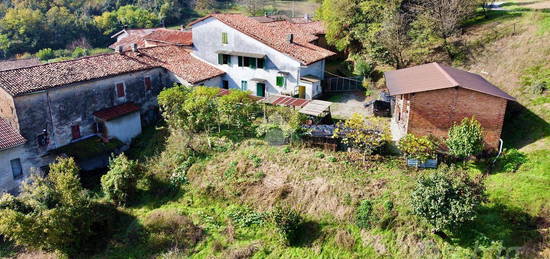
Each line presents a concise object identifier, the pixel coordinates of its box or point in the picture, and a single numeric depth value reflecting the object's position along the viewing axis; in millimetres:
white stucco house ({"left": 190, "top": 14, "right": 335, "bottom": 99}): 34938
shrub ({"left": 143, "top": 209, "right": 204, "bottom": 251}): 22047
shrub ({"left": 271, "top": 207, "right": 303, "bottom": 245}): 20344
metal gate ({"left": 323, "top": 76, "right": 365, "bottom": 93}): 38438
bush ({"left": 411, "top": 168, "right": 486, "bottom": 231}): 17391
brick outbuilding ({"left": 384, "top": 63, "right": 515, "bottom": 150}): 22688
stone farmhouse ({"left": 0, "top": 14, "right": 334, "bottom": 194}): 27422
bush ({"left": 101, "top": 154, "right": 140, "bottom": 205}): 25156
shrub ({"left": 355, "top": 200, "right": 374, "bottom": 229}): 20188
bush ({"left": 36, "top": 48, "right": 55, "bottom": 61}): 73250
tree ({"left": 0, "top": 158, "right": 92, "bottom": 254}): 20719
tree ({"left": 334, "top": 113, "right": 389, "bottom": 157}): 23125
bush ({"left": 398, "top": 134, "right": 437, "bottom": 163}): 22016
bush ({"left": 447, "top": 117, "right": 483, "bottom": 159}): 21312
